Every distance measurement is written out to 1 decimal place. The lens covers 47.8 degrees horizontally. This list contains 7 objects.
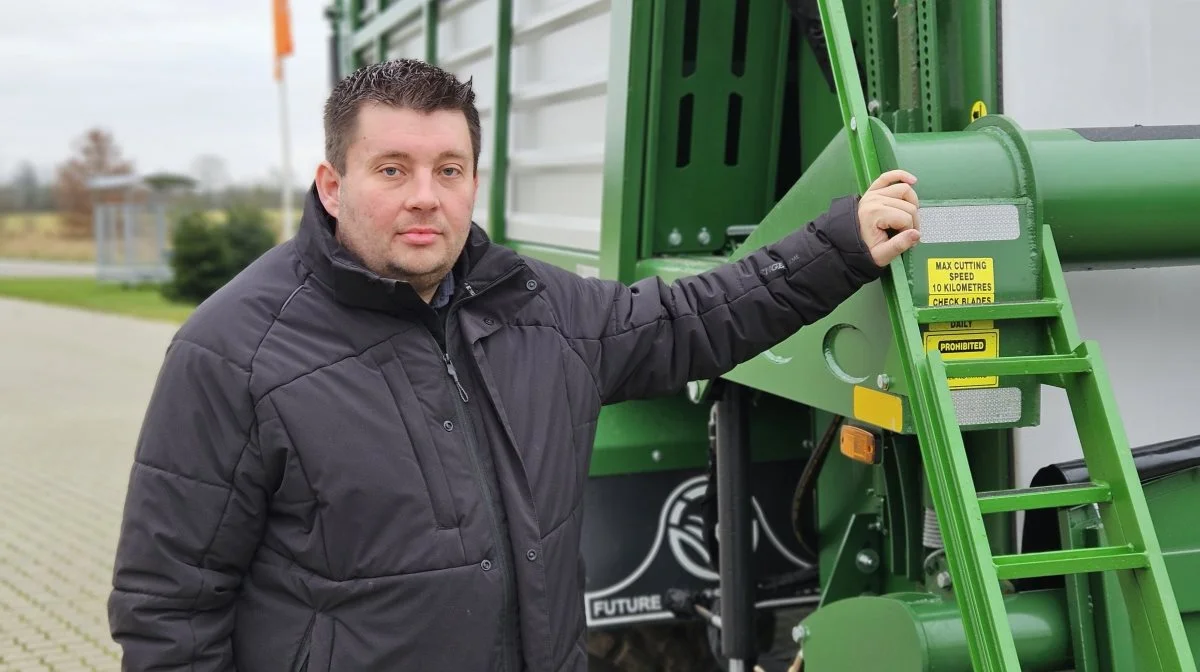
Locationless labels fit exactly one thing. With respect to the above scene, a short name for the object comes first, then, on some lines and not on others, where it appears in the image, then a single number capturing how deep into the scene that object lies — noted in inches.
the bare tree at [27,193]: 1482.5
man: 75.5
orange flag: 777.6
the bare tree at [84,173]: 1443.2
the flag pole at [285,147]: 792.3
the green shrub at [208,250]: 767.7
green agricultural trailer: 81.9
